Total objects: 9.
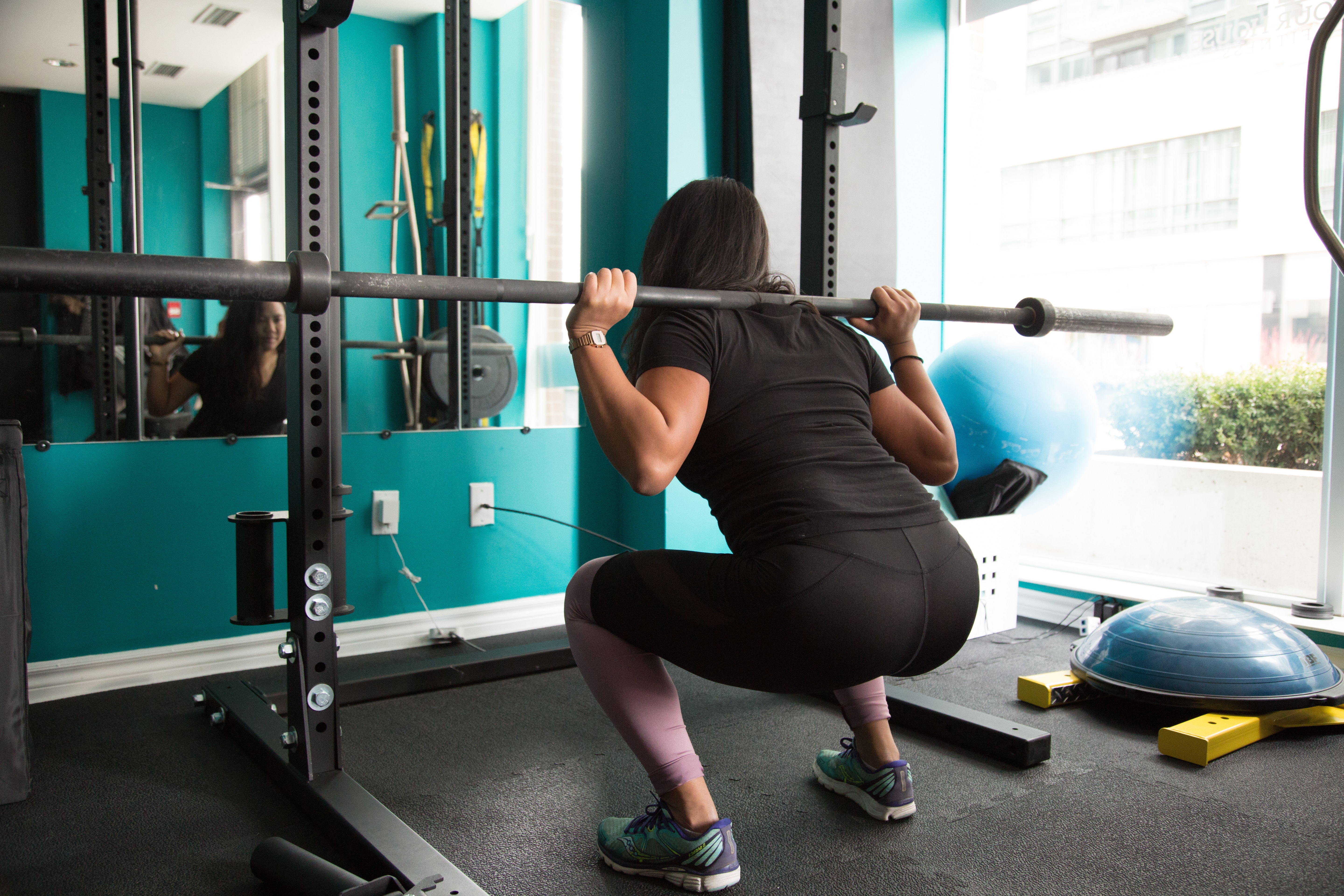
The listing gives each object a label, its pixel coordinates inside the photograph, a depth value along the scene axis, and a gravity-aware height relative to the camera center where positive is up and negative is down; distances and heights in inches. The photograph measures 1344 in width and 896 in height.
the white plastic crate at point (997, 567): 109.0 -21.1
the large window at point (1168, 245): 107.7 +19.2
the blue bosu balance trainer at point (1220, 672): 79.0 -24.3
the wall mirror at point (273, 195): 97.5 +25.0
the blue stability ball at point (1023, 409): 106.0 -1.9
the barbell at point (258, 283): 42.4 +5.5
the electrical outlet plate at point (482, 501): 112.6 -13.2
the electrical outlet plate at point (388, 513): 106.0 -13.8
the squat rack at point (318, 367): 46.6 +1.5
